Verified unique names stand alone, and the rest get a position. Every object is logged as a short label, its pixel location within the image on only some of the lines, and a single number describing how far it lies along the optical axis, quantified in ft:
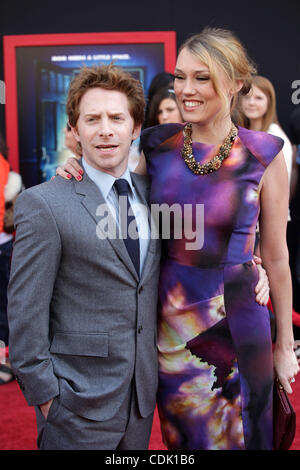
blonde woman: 5.10
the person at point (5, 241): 11.23
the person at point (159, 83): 10.78
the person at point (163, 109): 10.41
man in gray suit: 4.62
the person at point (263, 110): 11.59
